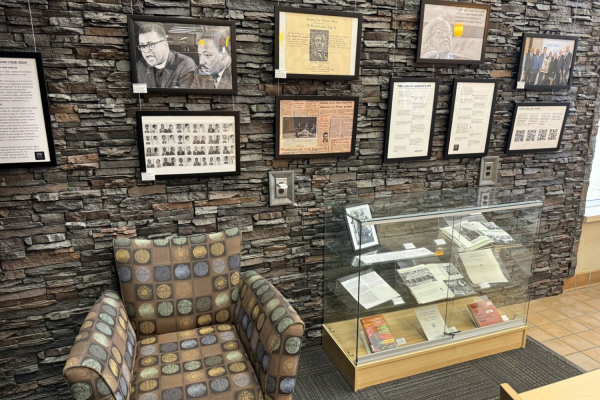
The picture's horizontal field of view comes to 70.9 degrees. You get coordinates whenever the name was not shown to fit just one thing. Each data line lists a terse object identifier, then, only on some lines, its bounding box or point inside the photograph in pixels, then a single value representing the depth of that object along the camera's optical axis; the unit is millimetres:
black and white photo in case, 2088
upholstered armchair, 1519
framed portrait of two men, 1943
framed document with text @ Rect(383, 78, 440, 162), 2482
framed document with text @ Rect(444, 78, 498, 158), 2643
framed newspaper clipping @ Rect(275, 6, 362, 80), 2158
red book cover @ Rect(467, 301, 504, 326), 2457
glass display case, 2201
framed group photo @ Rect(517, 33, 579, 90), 2730
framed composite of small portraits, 2053
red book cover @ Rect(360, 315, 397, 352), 2217
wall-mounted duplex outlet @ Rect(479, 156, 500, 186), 2838
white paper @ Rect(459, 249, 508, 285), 2375
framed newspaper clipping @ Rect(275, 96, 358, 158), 2273
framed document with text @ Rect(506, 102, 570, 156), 2852
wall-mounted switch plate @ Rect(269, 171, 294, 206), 2330
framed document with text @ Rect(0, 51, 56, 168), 1797
